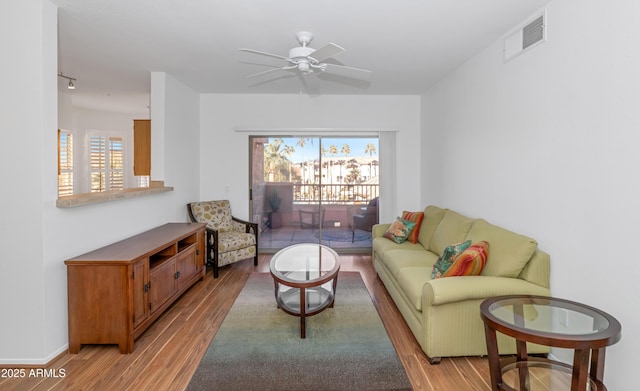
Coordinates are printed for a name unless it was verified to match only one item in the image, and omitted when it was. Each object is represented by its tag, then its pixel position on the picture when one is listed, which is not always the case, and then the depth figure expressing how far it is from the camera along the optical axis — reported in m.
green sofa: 2.45
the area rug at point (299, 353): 2.30
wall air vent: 2.65
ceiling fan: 2.74
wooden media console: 2.62
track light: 4.61
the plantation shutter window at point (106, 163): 7.15
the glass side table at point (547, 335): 1.70
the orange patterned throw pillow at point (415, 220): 4.48
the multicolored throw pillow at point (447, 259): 2.81
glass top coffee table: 2.96
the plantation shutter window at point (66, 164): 6.45
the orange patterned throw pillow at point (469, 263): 2.67
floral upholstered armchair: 4.59
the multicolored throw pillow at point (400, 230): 4.45
